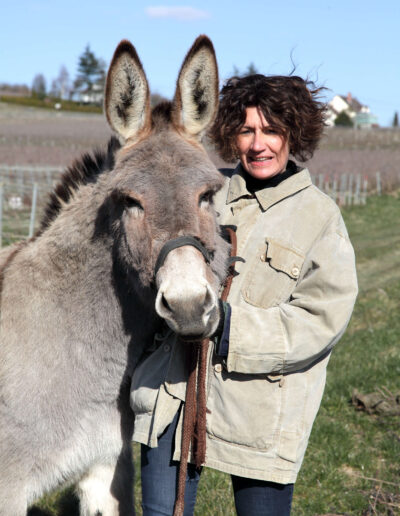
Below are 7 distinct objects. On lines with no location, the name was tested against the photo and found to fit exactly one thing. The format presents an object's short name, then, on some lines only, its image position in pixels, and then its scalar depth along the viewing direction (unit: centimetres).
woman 234
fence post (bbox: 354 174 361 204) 2336
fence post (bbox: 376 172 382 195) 2636
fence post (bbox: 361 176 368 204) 2359
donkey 244
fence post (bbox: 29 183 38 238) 1132
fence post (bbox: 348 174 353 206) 2305
